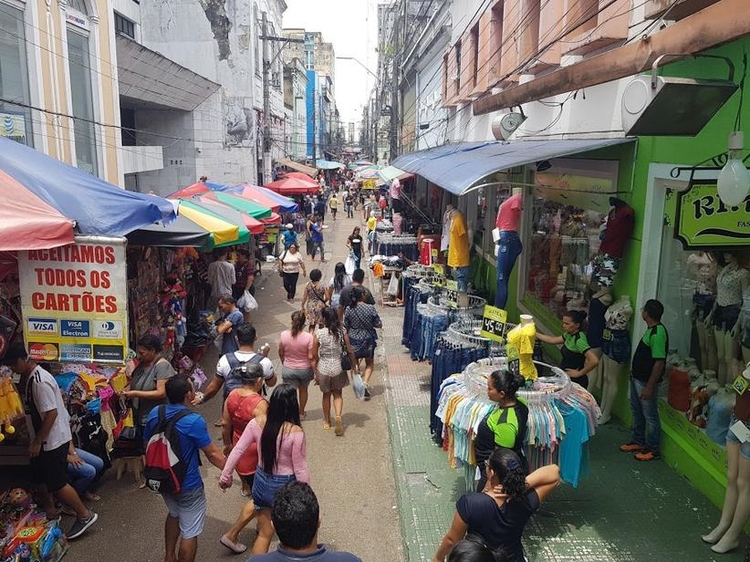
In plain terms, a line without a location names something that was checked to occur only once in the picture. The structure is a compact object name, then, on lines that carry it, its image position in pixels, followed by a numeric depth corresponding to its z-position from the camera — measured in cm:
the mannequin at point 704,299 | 571
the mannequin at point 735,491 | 439
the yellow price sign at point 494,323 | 621
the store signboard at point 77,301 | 423
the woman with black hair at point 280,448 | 420
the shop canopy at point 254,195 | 1370
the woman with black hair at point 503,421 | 441
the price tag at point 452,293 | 863
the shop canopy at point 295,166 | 3876
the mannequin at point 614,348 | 653
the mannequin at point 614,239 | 649
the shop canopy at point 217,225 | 862
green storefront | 508
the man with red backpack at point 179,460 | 425
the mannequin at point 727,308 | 530
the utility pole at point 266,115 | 3170
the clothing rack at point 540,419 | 478
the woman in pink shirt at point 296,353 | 689
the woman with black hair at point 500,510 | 351
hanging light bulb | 389
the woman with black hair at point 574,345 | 665
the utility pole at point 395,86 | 2334
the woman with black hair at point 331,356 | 701
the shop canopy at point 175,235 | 678
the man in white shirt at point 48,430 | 482
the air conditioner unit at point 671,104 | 401
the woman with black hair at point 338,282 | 980
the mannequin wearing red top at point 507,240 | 829
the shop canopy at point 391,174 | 1761
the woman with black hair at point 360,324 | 793
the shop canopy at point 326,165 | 4965
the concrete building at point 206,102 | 2847
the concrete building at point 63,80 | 1086
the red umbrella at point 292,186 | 2300
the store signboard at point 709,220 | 498
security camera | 860
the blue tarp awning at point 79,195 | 466
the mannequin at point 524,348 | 511
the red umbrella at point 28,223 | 395
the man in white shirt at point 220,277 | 1106
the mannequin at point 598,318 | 684
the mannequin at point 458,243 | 1069
